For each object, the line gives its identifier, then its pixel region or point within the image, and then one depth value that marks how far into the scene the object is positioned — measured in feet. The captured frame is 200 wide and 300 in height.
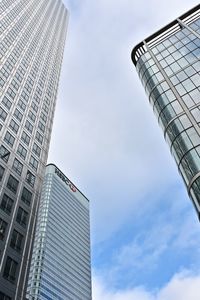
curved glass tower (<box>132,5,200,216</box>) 98.81
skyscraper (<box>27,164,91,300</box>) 339.71
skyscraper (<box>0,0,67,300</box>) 110.16
